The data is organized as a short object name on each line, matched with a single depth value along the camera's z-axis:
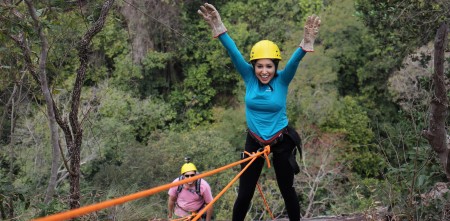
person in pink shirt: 5.84
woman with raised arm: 4.05
